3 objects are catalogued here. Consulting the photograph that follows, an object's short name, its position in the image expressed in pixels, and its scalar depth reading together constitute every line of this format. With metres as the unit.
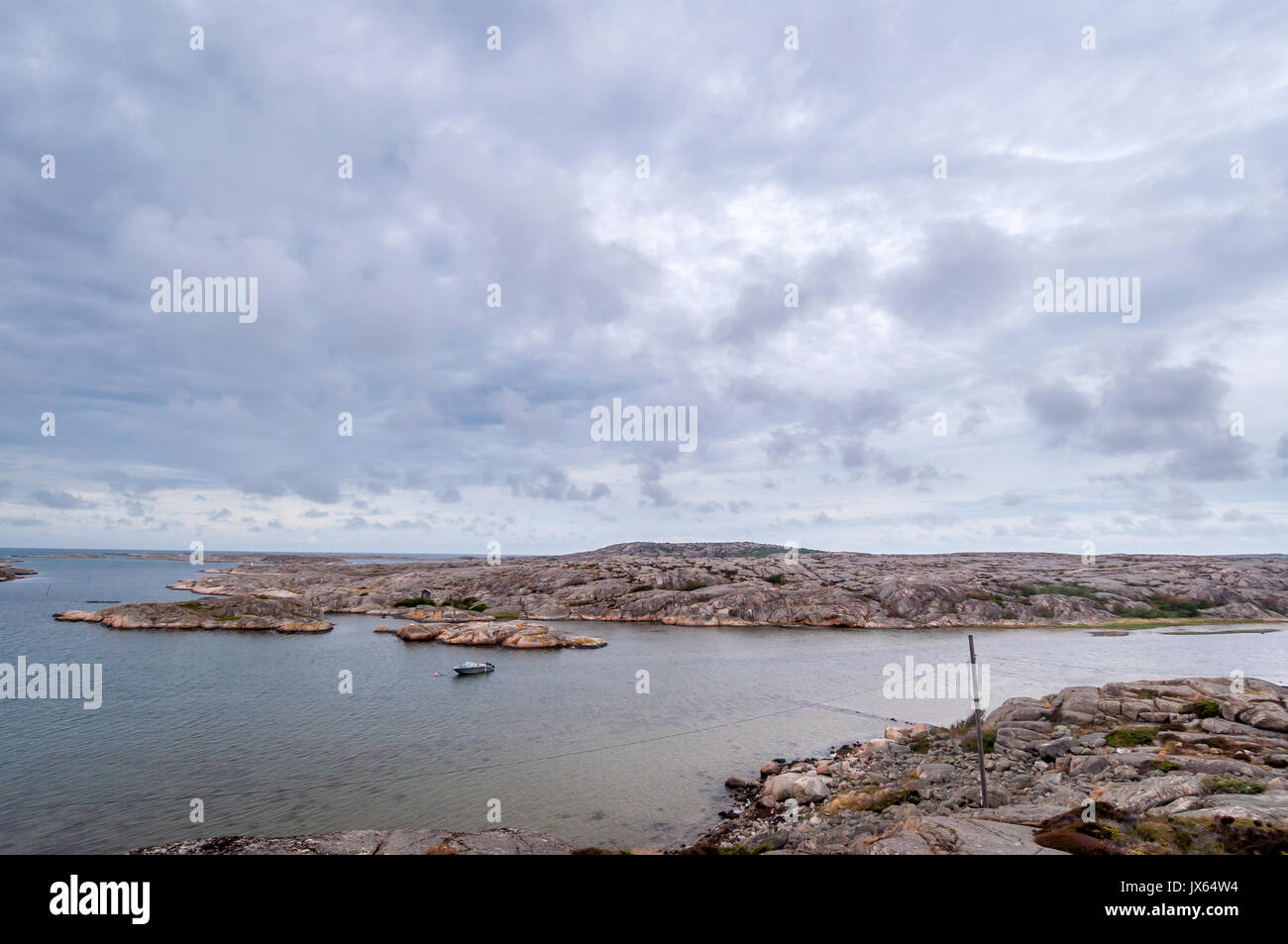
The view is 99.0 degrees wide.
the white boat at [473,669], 61.62
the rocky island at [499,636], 79.94
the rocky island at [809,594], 107.19
